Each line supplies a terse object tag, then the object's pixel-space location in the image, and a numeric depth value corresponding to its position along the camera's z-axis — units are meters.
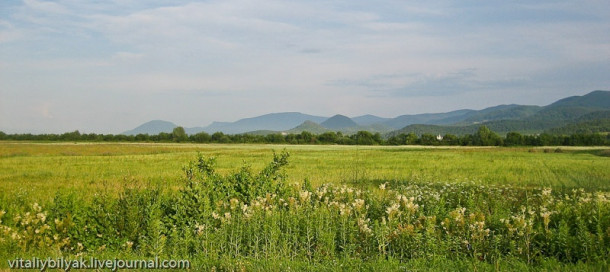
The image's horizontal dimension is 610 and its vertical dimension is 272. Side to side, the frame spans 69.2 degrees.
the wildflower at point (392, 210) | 9.40
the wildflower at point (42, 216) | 9.69
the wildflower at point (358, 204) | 9.94
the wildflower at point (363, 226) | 8.95
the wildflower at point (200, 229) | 9.05
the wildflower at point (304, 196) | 10.68
